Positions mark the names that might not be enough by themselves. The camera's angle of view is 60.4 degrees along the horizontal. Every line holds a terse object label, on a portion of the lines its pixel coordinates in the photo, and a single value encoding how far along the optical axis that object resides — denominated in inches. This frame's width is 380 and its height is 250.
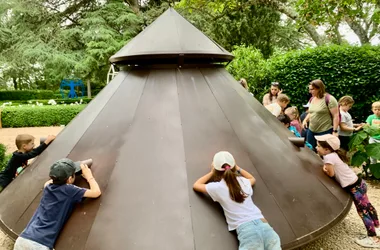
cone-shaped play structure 100.7
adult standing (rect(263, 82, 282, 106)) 253.8
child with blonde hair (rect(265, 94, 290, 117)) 208.1
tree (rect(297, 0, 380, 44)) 289.2
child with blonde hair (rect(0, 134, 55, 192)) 155.4
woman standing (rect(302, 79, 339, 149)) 209.8
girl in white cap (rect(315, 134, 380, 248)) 142.8
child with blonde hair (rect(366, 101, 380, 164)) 223.7
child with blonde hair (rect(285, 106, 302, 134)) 224.5
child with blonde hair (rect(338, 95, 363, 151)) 238.5
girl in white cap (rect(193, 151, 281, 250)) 96.7
